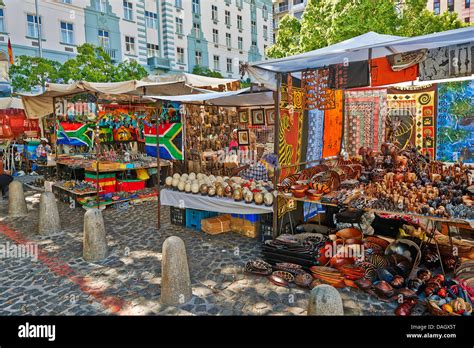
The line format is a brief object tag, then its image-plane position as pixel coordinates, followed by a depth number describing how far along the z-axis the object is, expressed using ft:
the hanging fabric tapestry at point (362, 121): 27.55
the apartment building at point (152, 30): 75.00
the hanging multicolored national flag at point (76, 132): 32.48
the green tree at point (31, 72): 56.18
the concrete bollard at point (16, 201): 29.32
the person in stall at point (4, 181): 36.27
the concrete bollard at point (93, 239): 19.30
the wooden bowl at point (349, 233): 18.14
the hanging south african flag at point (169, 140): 25.62
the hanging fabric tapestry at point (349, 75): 18.08
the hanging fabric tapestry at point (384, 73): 17.42
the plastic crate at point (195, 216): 24.68
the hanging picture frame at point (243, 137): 33.53
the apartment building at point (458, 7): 131.54
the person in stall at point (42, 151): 45.83
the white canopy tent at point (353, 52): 13.24
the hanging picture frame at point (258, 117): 29.89
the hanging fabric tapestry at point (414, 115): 29.96
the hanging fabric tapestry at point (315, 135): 23.53
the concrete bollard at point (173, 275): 14.17
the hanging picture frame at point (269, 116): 28.89
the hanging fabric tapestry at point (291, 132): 20.40
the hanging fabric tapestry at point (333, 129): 25.47
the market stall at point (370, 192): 14.26
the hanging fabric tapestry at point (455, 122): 28.86
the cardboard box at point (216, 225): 23.32
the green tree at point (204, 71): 102.06
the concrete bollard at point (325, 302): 10.07
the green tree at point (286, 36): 70.44
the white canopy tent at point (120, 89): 27.09
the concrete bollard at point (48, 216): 23.99
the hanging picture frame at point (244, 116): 31.58
